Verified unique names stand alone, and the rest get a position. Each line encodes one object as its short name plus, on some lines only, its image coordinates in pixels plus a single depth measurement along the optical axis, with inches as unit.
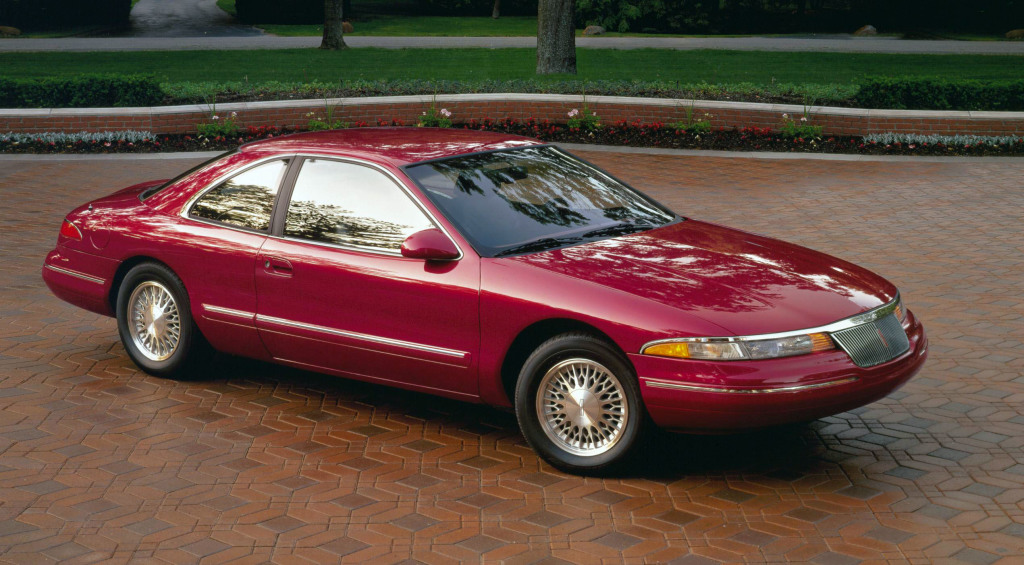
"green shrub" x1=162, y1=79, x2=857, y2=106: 698.8
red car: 196.7
